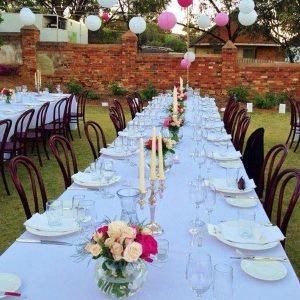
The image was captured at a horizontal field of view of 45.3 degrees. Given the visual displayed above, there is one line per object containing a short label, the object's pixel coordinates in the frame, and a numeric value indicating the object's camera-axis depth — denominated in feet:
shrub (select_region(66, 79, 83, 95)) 35.51
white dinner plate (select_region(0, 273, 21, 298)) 4.35
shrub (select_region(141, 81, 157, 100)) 34.56
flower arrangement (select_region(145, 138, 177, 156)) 8.17
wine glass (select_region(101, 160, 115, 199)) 7.30
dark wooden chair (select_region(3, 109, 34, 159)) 14.31
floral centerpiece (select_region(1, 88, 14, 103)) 19.40
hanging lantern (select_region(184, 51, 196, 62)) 31.64
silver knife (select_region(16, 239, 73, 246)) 5.44
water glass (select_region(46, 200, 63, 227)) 5.81
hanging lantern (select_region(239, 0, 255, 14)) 28.61
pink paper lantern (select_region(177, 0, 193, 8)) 26.58
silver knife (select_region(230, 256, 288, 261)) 5.07
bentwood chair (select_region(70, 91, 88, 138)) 22.02
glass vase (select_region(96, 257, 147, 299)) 4.09
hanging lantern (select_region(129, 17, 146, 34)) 31.47
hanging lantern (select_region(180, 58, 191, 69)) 32.10
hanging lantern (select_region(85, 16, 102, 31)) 32.57
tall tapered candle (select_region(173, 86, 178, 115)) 11.32
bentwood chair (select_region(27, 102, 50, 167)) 16.61
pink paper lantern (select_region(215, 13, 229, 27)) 32.39
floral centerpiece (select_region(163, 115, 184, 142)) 10.64
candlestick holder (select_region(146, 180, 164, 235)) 5.70
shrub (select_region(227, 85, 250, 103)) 34.07
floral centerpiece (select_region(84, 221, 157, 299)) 3.98
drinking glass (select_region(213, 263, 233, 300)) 3.84
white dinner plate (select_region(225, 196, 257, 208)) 6.85
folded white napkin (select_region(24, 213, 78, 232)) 5.68
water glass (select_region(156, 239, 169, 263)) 5.03
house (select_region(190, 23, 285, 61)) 72.03
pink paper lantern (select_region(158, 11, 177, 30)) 28.64
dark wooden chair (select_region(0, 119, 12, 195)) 13.11
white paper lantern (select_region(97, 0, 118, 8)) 27.85
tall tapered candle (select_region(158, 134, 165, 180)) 5.77
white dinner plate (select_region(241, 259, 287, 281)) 4.71
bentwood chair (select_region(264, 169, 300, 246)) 7.12
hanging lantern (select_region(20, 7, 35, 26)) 32.92
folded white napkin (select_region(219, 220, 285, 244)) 5.46
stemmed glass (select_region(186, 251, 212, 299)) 4.02
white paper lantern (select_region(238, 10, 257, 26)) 29.34
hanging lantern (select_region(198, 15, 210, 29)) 34.70
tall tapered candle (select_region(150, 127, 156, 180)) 5.44
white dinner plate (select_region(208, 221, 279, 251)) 5.32
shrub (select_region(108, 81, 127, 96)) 35.56
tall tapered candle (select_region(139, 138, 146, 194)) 5.31
